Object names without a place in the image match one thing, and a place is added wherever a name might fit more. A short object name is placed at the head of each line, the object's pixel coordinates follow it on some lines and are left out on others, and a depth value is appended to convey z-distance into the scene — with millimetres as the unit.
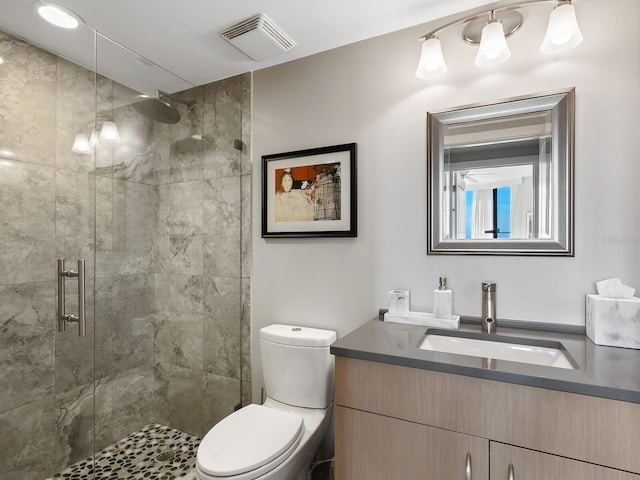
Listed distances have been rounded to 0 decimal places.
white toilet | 1247
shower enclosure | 1497
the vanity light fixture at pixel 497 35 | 1280
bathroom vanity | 900
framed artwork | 1798
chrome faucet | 1416
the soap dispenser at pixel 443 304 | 1497
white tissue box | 1164
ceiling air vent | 1621
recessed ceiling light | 1486
